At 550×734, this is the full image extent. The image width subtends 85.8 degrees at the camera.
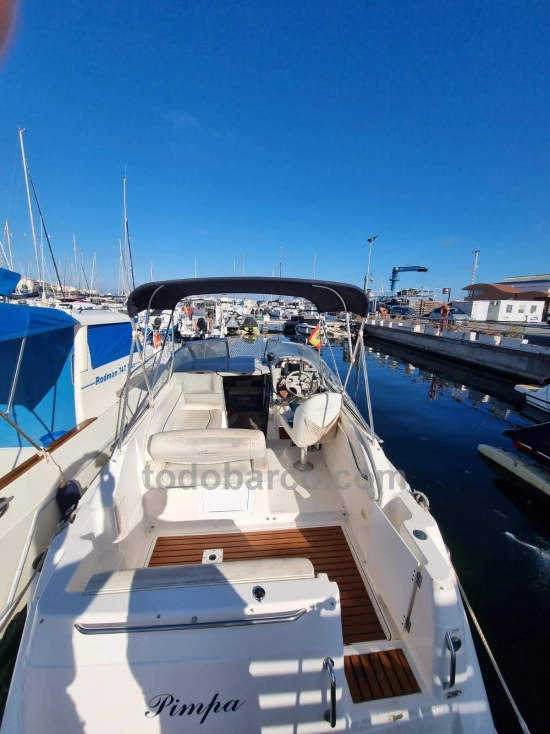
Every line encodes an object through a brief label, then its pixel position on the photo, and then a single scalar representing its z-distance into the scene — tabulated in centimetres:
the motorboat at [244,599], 121
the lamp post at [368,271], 3527
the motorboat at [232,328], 1669
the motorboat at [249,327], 1639
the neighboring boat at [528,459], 562
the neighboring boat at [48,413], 292
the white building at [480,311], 3228
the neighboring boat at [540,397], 959
